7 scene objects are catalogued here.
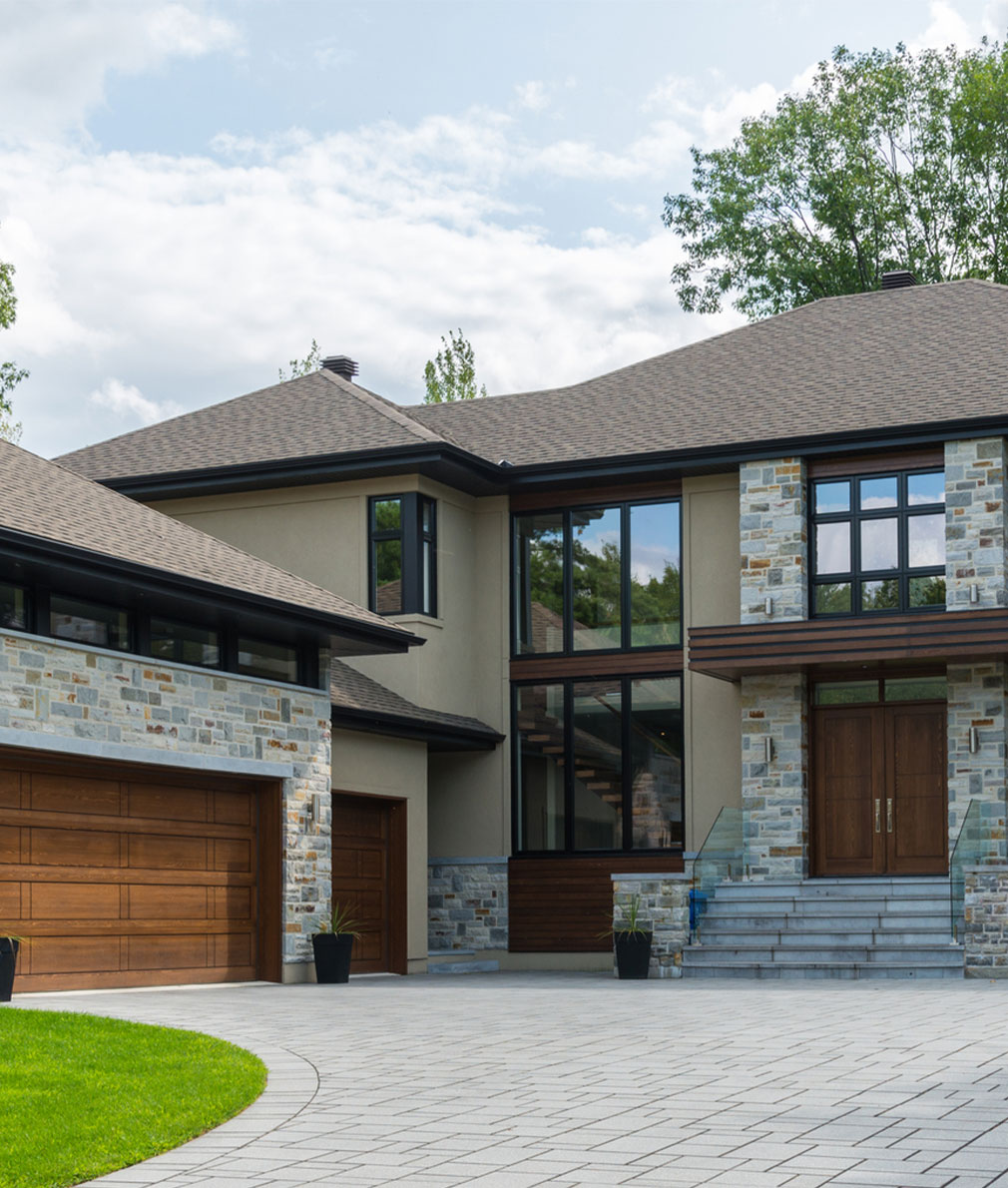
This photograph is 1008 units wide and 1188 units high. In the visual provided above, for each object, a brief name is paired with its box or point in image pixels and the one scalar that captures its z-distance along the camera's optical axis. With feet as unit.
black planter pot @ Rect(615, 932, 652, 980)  58.75
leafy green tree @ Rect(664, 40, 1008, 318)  113.70
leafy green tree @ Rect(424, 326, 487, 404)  136.15
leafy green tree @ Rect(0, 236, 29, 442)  100.68
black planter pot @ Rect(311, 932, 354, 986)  56.65
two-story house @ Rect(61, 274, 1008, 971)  64.44
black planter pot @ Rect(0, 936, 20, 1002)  43.60
